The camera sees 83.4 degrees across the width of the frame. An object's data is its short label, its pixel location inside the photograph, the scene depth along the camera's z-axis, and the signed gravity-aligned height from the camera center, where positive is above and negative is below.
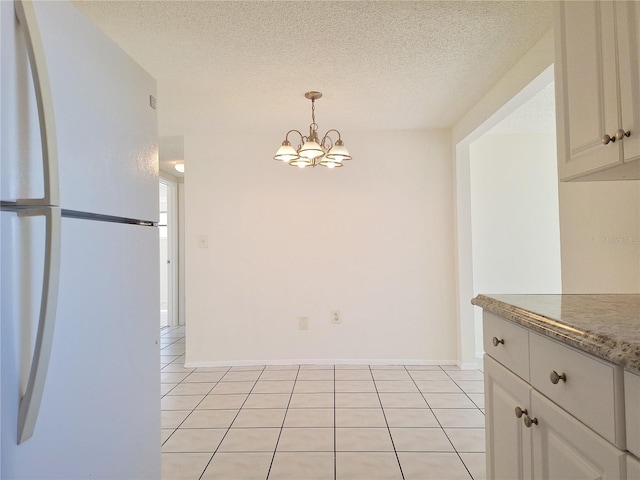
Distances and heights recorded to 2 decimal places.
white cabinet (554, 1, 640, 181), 0.97 +0.48
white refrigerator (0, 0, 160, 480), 0.72 +0.01
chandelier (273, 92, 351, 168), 2.37 +0.68
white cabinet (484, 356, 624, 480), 0.76 -0.48
